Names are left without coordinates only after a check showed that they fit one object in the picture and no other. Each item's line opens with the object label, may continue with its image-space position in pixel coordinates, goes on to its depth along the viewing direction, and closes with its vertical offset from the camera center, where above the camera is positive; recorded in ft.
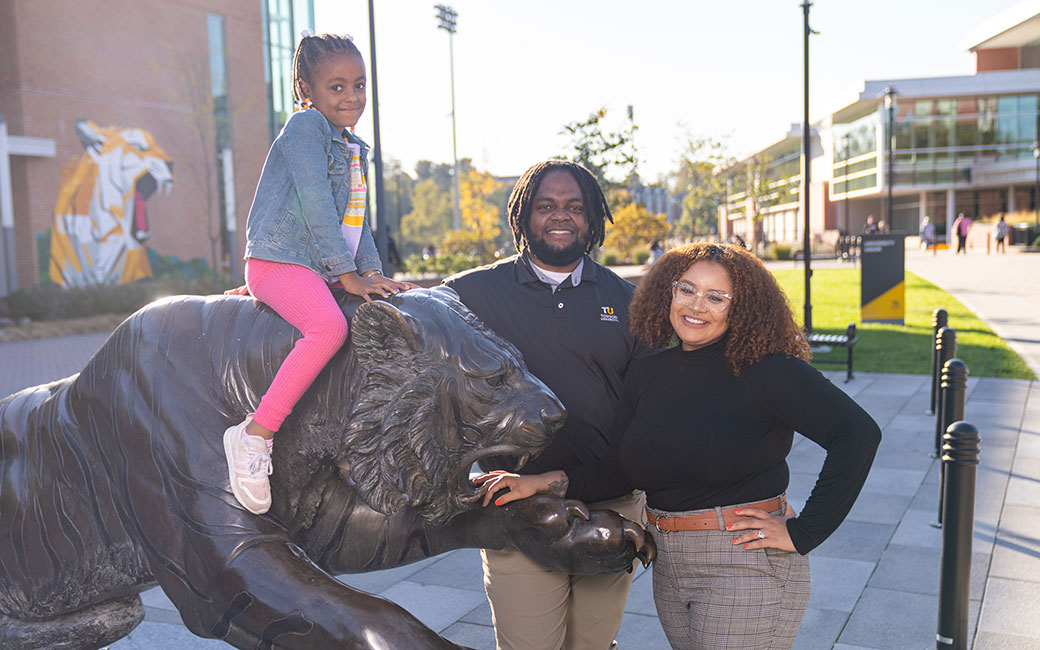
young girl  5.19 +0.17
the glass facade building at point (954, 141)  152.97 +19.92
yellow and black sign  42.80 -1.83
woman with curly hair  7.17 -1.83
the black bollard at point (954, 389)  17.65 -3.16
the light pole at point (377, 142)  33.35 +4.98
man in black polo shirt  8.32 -0.94
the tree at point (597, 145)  54.85 +7.19
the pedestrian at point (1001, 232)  116.57 +1.46
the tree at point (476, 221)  115.03 +4.99
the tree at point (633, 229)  130.62 +3.67
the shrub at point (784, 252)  132.87 -0.69
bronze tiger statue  4.98 -1.43
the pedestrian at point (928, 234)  131.75 +1.63
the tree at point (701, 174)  114.11 +10.87
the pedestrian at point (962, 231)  119.65 +1.80
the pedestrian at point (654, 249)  87.35 +0.23
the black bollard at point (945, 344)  23.85 -2.94
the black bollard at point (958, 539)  11.16 -4.08
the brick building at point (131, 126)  70.90 +13.38
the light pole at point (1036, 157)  126.39 +14.07
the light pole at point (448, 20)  122.42 +35.29
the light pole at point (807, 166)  40.93 +4.22
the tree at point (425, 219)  190.60 +8.94
